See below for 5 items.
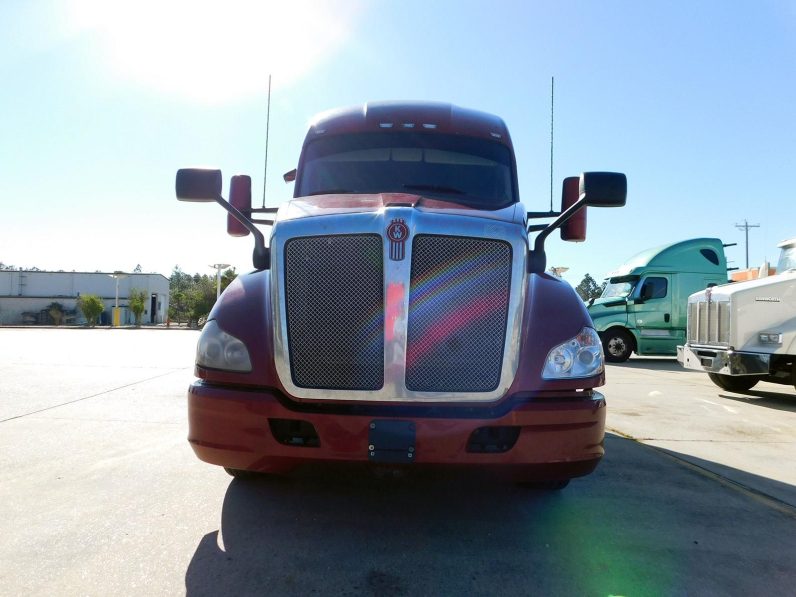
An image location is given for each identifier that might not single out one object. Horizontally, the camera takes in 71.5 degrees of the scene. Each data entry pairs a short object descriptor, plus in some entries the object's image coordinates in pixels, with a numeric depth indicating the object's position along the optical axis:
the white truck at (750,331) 7.47
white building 49.06
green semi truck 14.56
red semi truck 2.45
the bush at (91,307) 38.75
